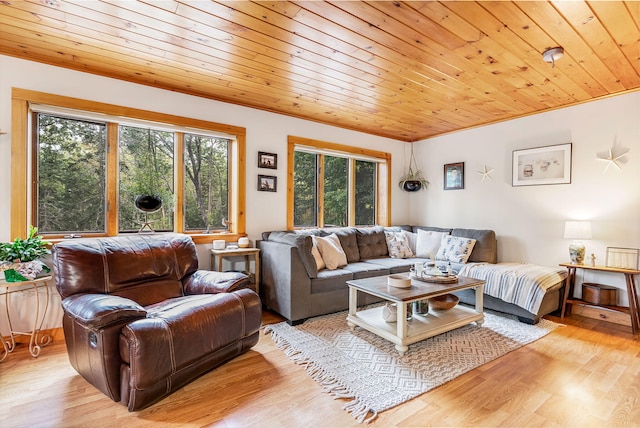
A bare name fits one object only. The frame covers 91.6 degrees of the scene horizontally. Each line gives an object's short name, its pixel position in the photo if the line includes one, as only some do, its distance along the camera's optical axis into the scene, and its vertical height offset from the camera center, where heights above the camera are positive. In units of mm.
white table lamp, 3277 -261
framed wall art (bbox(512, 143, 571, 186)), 3656 +549
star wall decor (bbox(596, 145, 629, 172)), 3277 +566
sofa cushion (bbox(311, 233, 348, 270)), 3564 -515
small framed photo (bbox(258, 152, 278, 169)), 3850 +602
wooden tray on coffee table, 2850 -648
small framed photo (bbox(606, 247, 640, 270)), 3157 -489
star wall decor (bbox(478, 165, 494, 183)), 4371 +519
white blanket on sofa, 3059 -737
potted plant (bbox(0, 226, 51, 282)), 2281 -398
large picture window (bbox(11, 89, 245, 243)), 2703 +360
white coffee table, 2447 -991
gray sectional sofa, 3072 -730
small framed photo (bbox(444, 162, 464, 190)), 4711 +519
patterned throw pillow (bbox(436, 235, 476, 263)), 3990 -520
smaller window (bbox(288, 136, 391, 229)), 4340 +356
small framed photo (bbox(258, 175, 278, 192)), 3866 +314
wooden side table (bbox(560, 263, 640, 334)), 2962 -855
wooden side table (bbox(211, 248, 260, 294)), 3246 -523
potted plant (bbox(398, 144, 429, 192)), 5148 +489
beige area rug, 1956 -1141
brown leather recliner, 1756 -694
